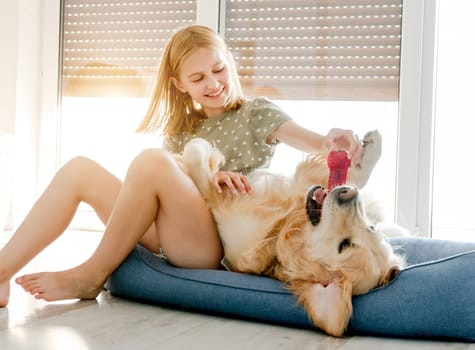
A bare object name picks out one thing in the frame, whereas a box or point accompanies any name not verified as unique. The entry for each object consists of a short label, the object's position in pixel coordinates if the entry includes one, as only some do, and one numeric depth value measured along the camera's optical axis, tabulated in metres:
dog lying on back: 1.44
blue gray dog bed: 1.45
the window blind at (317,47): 3.18
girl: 1.67
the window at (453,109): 3.12
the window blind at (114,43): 3.66
